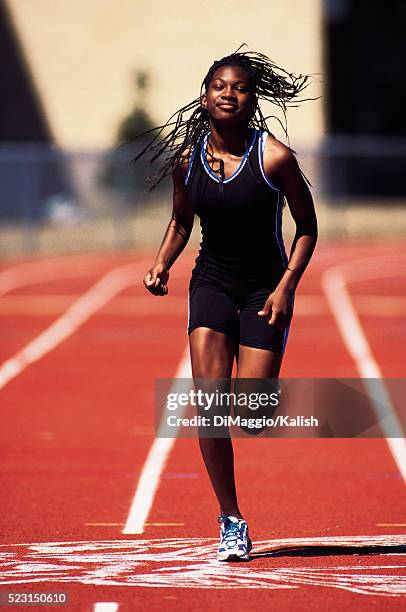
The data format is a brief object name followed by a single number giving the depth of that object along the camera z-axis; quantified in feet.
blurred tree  203.72
